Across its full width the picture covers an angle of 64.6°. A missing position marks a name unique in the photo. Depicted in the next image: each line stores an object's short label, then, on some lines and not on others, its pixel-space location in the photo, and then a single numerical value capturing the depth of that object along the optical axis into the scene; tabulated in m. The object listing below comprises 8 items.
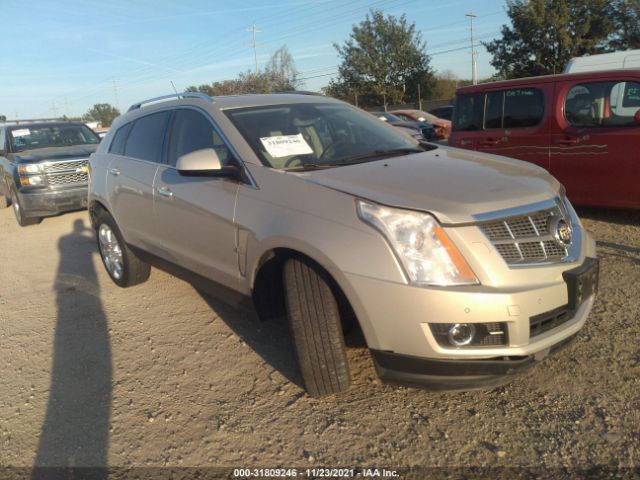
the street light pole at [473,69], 45.59
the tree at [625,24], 29.70
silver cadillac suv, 2.27
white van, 8.40
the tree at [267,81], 37.66
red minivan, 5.45
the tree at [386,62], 41.19
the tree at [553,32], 30.39
